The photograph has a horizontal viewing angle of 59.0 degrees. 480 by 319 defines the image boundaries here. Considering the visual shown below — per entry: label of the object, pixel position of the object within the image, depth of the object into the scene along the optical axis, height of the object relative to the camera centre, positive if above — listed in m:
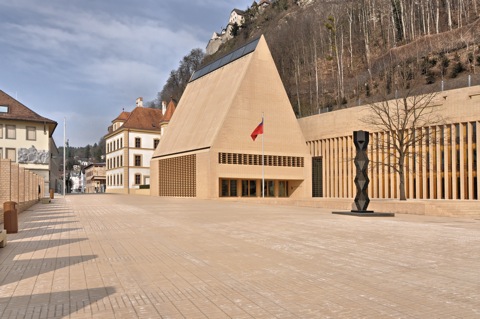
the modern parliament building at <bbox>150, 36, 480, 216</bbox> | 34.69 +2.06
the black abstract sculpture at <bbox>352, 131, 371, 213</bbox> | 20.78 +0.00
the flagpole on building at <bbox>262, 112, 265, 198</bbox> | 40.54 +0.94
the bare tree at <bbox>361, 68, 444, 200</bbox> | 32.78 +4.33
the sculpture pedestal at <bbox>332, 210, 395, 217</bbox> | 20.11 -2.15
